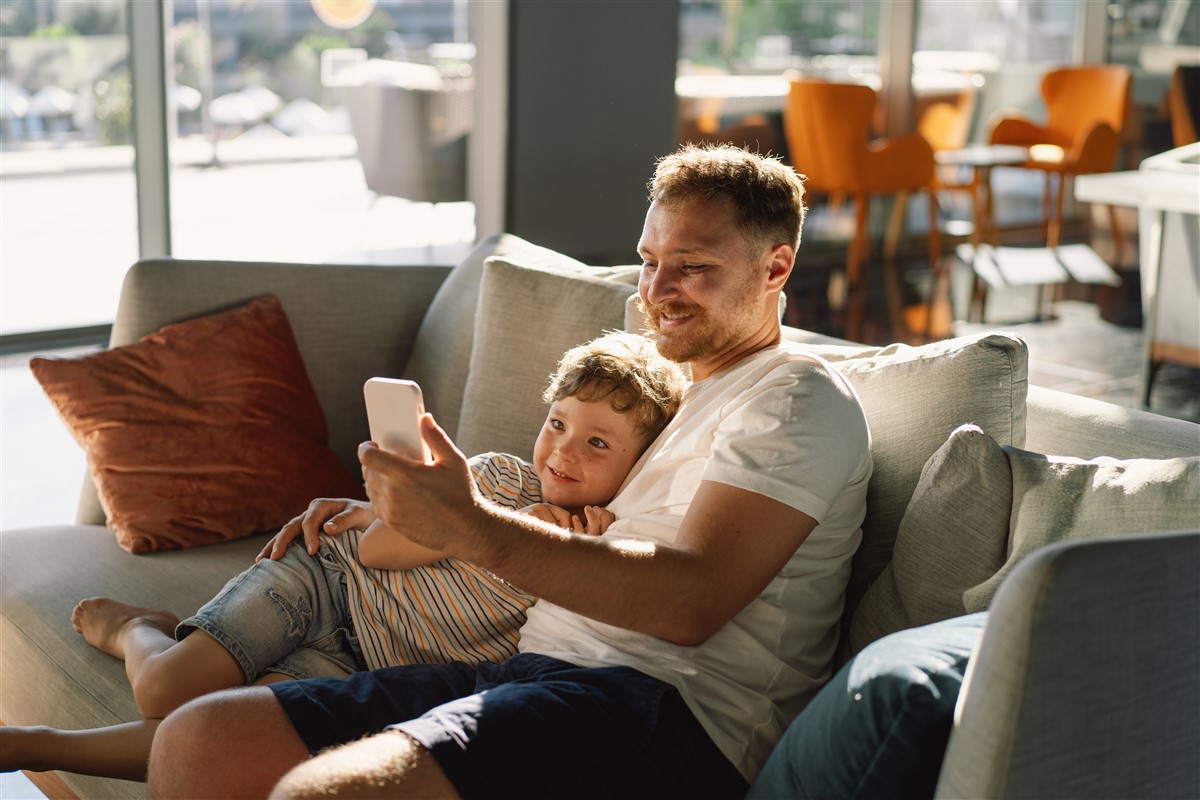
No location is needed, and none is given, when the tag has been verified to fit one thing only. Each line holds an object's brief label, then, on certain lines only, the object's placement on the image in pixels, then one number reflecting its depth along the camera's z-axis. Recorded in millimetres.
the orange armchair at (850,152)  6469
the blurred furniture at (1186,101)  7298
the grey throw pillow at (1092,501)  1331
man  1321
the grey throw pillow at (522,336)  2238
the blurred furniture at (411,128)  5527
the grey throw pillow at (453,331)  2543
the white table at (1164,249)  4449
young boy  1679
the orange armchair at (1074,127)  7242
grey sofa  1026
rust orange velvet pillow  2338
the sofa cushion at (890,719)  1092
